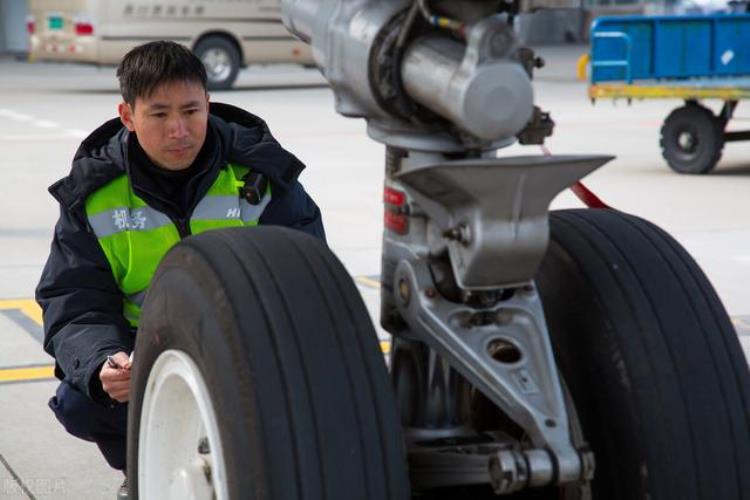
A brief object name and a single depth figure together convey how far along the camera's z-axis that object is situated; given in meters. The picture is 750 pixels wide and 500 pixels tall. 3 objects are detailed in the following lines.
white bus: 17.66
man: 3.09
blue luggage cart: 10.70
